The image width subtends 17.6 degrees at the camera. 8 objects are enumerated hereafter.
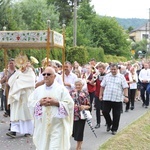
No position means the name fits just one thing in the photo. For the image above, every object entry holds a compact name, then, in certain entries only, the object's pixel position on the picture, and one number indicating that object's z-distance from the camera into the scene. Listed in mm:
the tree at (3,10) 32688
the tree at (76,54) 31734
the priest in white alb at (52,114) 7797
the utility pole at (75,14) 30116
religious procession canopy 11344
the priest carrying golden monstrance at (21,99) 11547
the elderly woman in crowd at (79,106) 9820
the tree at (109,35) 59094
